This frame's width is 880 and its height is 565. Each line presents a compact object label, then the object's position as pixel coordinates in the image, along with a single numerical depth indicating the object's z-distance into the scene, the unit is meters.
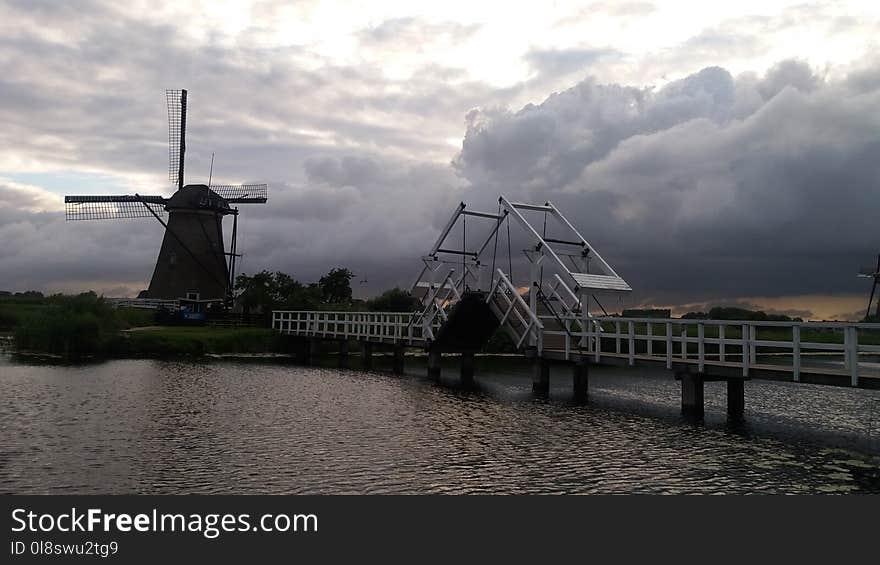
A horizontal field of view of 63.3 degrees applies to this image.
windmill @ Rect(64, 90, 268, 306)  67.25
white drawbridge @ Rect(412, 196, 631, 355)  29.25
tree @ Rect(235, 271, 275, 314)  70.62
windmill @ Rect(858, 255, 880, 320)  80.86
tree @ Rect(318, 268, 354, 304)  97.69
